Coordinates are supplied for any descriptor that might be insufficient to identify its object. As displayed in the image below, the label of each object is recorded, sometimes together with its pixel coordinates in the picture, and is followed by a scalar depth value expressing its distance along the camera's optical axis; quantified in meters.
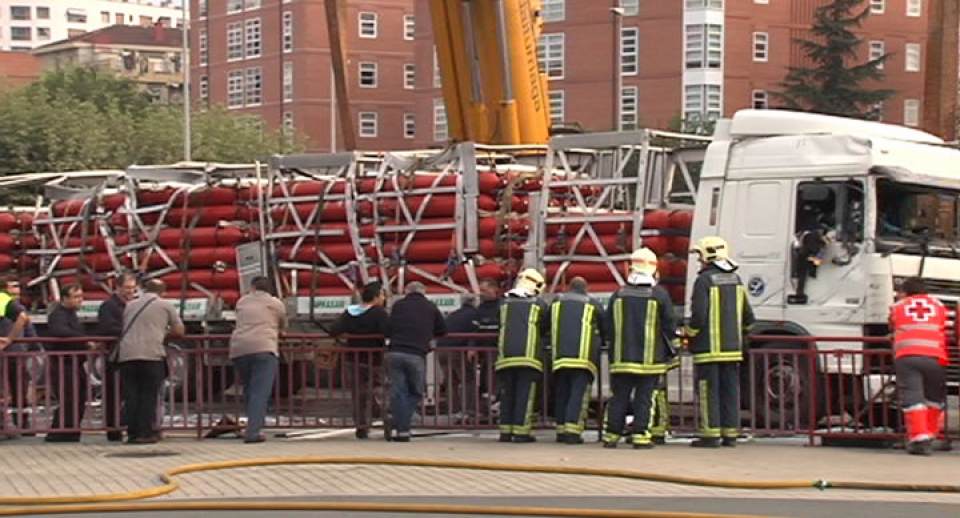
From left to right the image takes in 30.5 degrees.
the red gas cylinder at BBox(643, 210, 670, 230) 18.88
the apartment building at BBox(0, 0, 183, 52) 186.25
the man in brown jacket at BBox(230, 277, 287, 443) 16.59
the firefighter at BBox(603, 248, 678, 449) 15.59
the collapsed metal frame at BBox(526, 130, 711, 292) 19.22
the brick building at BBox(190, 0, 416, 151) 86.00
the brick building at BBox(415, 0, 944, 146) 70.62
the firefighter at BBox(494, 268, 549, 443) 16.33
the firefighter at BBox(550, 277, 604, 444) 16.05
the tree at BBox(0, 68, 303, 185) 48.34
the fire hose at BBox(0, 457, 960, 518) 11.31
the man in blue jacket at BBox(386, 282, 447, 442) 16.55
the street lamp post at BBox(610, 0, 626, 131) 45.36
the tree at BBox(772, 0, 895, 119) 70.24
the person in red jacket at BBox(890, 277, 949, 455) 15.16
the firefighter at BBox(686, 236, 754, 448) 15.66
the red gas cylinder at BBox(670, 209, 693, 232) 18.76
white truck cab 17.30
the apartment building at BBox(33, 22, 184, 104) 129.38
